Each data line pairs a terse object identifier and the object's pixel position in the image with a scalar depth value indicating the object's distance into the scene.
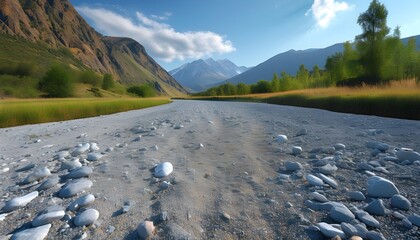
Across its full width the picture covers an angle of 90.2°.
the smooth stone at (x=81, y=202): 2.20
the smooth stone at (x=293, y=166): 3.17
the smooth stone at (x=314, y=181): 2.58
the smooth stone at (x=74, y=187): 2.50
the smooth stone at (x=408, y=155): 3.17
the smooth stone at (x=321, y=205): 2.06
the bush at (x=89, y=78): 97.50
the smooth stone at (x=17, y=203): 2.24
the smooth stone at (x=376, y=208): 1.93
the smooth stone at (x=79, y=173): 3.09
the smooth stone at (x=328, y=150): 3.93
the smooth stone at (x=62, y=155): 4.20
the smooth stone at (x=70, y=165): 3.49
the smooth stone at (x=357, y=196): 2.21
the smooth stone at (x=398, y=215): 1.85
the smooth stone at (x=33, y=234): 1.73
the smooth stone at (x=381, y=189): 2.21
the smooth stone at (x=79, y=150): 4.44
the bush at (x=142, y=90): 112.44
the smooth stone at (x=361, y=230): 1.67
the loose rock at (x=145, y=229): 1.76
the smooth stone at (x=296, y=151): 3.98
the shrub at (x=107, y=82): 100.69
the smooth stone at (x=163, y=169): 3.09
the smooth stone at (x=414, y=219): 1.76
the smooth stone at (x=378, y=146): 3.86
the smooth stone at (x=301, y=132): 5.72
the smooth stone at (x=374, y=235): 1.60
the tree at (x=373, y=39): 27.09
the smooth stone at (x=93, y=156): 3.98
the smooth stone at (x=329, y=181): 2.54
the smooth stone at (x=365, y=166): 2.99
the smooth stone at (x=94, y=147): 4.84
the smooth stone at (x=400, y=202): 1.99
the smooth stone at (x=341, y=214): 1.85
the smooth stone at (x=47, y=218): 1.92
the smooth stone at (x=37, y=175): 3.02
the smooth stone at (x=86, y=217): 1.93
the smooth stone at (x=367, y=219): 1.77
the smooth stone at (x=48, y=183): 2.74
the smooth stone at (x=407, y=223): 1.73
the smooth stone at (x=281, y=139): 4.98
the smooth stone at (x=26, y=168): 3.67
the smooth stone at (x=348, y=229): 1.67
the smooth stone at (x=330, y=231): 1.65
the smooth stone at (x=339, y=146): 4.17
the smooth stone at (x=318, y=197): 2.22
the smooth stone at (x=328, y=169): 2.94
